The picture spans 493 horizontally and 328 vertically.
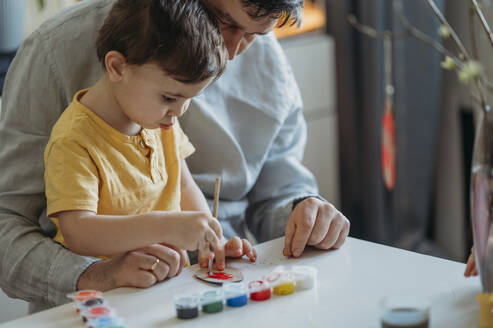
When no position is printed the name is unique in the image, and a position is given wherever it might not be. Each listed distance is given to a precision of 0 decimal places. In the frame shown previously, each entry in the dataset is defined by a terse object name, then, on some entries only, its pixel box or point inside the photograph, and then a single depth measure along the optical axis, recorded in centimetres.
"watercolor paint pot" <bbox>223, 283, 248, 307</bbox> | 125
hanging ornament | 259
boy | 134
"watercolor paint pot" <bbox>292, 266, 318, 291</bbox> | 129
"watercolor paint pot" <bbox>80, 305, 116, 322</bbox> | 120
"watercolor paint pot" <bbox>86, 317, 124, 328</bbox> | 118
